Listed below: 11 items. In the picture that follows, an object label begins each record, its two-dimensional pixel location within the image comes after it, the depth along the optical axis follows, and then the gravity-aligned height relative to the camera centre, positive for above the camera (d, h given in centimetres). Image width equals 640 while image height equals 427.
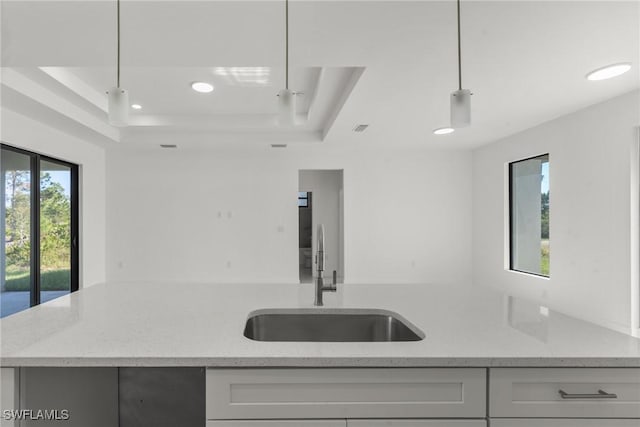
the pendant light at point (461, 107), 137 +40
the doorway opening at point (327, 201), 793 +31
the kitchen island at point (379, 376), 97 -43
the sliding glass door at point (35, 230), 375 -15
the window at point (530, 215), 431 -1
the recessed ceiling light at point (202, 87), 354 +127
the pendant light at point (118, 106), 145 +44
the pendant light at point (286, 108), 154 +46
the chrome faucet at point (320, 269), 147 -22
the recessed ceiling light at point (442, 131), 448 +104
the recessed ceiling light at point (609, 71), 250 +101
